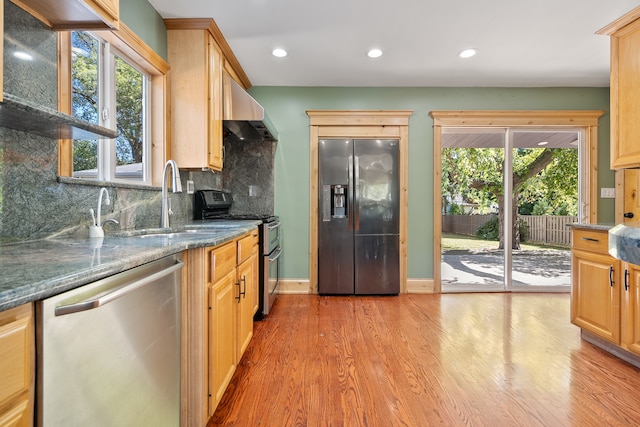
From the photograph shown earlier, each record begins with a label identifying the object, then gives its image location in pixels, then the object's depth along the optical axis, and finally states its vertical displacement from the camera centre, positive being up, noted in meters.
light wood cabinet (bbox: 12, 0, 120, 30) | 1.20 +0.82
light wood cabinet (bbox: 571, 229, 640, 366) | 2.02 -0.60
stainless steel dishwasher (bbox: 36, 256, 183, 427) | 0.66 -0.38
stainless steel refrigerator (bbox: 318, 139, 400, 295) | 3.52 -0.04
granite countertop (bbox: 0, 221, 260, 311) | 0.61 -0.14
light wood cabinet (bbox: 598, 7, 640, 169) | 2.19 +0.91
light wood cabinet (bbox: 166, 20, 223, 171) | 2.40 +0.93
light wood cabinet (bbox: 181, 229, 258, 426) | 1.33 -0.56
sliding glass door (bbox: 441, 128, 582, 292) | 3.78 +0.18
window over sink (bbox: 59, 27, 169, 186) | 1.58 +0.68
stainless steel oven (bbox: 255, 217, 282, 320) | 2.80 -0.53
